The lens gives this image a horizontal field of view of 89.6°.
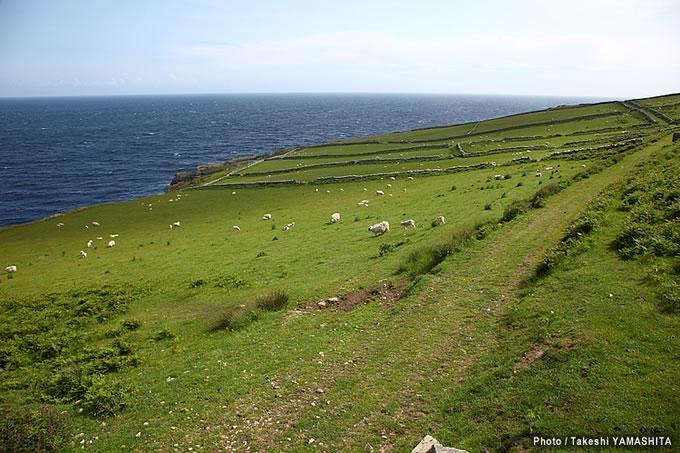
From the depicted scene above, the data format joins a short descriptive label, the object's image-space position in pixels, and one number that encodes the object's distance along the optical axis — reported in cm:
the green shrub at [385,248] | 2294
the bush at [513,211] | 2380
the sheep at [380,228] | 2796
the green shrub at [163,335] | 1603
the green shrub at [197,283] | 2258
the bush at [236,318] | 1605
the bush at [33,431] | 905
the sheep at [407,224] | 2785
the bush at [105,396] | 1109
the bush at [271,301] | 1716
